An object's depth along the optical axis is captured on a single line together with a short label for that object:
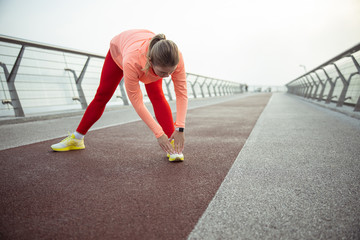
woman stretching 1.70
